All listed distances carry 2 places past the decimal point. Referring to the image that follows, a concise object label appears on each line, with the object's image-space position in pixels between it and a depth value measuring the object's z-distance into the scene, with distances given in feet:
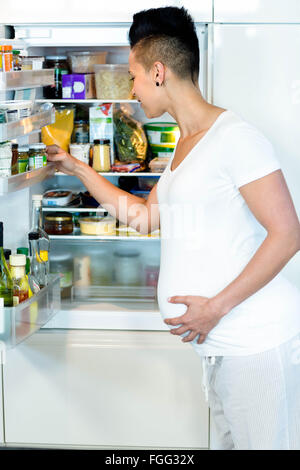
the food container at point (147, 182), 8.40
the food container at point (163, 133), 8.10
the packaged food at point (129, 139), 8.05
